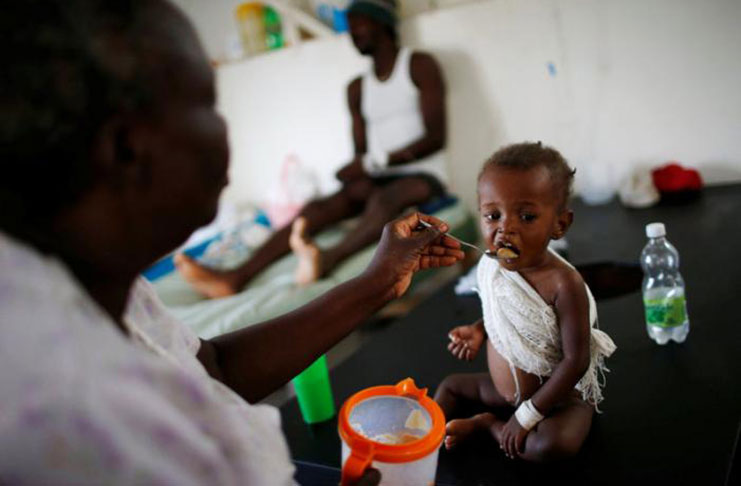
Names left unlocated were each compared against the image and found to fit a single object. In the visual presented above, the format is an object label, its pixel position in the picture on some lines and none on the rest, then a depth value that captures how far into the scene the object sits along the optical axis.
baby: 0.87
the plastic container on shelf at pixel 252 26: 3.11
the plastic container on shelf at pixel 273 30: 3.15
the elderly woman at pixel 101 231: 0.41
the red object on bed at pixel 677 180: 2.08
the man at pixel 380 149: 2.34
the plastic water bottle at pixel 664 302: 1.07
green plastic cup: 1.10
